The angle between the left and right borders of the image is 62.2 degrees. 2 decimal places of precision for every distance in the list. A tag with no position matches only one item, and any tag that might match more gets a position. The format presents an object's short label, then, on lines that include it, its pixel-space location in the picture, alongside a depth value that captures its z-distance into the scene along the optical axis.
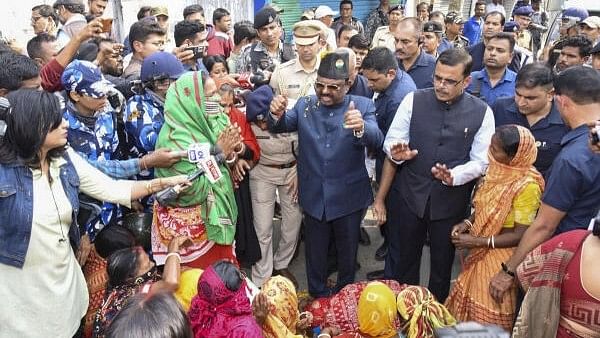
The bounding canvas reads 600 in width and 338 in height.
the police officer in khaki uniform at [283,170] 3.95
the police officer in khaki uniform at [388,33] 6.98
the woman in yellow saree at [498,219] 2.80
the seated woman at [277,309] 2.46
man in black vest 3.22
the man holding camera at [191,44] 4.27
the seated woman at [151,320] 1.54
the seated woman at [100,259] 2.95
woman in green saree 3.11
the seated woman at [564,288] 1.97
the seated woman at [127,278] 2.56
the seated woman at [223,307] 2.19
